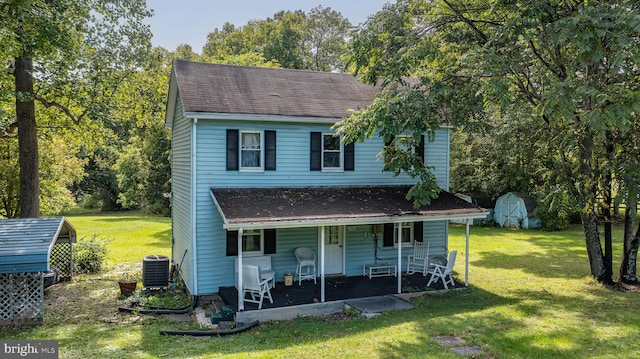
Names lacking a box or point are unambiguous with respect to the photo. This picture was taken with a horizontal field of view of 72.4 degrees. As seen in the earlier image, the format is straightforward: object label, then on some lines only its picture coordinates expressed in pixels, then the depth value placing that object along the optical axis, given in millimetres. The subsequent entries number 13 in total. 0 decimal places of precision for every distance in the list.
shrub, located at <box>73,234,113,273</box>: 15562
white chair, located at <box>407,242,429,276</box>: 13422
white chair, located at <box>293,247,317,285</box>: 12570
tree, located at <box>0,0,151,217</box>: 13547
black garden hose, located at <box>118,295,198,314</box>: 10805
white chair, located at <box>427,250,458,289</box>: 12195
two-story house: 11648
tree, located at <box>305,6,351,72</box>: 46281
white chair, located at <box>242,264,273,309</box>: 10336
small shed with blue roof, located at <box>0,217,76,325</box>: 9098
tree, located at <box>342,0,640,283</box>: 9594
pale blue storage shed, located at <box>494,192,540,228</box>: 27605
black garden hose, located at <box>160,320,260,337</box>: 9156
